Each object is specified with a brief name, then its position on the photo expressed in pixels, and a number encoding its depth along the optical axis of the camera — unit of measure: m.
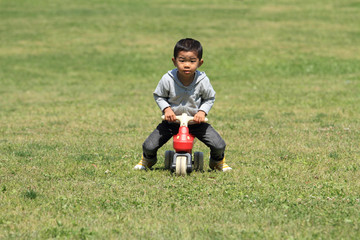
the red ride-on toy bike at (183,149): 17.17
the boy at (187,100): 17.30
